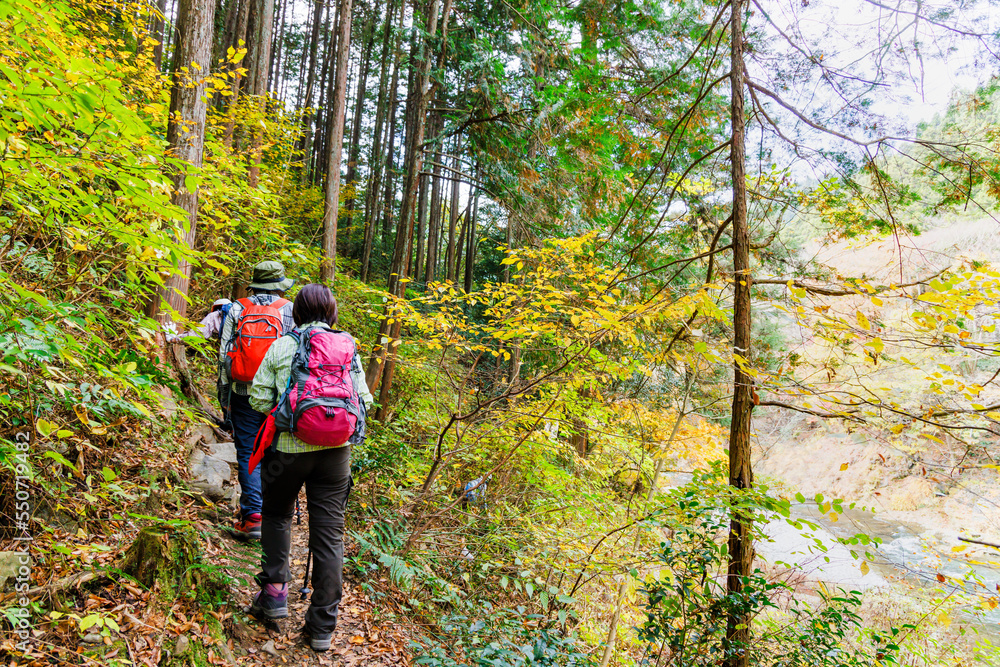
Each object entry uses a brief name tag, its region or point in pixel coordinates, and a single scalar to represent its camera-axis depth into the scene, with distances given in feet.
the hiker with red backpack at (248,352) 10.87
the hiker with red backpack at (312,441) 8.21
